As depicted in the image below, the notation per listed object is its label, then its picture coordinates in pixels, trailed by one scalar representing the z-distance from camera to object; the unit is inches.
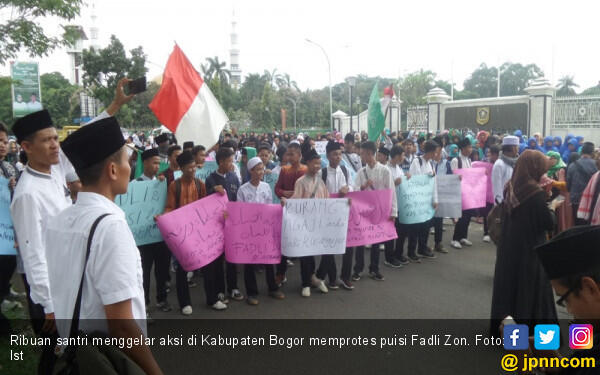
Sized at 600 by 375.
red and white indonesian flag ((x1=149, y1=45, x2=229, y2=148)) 230.7
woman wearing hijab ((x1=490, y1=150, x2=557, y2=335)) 154.0
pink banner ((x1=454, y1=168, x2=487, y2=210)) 315.9
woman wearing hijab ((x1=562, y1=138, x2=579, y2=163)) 452.2
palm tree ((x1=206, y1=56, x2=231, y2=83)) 2780.5
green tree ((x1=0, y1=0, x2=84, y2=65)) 278.5
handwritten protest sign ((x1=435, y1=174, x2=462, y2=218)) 302.7
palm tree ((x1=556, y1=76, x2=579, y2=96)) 2485.2
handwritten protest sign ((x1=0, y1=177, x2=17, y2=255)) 162.1
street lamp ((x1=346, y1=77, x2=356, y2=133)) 847.1
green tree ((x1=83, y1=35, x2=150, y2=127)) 1171.3
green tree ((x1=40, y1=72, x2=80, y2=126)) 2034.6
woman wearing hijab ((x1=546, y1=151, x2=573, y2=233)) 194.2
